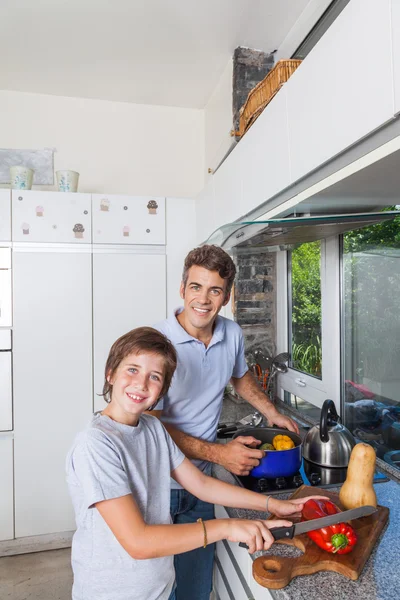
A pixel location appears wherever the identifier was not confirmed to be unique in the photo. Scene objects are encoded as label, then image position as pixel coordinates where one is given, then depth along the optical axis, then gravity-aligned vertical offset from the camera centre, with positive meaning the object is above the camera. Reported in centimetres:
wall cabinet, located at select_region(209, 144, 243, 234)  193 +58
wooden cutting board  89 -56
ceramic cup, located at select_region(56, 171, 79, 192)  280 +83
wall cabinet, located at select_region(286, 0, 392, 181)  87 +53
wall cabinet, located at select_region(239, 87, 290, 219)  140 +55
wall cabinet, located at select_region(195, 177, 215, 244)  247 +58
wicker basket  149 +83
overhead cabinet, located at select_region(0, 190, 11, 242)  264 +56
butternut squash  110 -46
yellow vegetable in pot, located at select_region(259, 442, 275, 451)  141 -47
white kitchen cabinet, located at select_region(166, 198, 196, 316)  290 +45
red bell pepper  94 -52
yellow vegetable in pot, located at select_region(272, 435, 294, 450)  138 -45
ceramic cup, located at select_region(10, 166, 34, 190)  273 +83
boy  90 -45
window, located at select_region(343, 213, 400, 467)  157 -12
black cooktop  132 -56
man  140 -28
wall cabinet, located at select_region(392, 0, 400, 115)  81 +49
